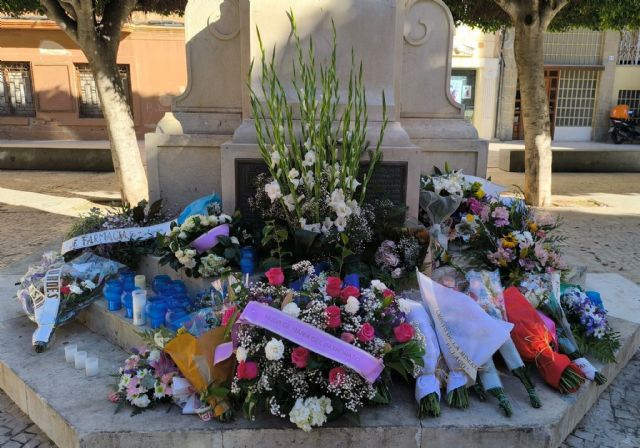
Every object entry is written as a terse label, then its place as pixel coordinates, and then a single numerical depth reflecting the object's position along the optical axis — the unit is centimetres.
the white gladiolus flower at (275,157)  321
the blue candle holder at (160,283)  354
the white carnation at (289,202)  329
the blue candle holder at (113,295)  351
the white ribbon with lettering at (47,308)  330
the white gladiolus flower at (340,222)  320
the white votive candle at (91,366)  293
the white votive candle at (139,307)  327
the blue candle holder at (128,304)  342
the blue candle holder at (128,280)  361
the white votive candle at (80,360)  304
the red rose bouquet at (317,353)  236
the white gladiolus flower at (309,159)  321
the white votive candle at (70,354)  311
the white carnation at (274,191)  325
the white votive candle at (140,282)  370
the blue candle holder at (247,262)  343
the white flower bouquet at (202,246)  343
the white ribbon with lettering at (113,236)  399
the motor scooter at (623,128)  2072
